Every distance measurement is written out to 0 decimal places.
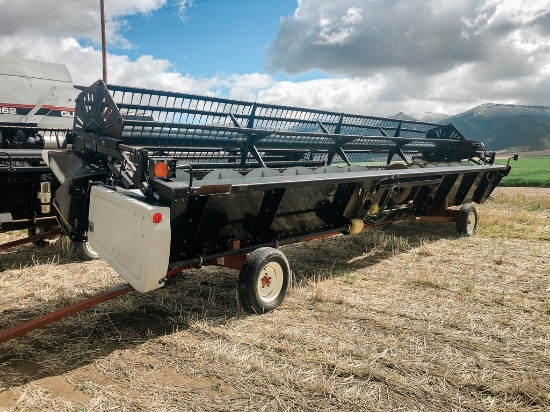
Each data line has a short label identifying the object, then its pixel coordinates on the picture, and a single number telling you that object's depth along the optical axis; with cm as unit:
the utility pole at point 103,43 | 1525
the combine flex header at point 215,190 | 308
